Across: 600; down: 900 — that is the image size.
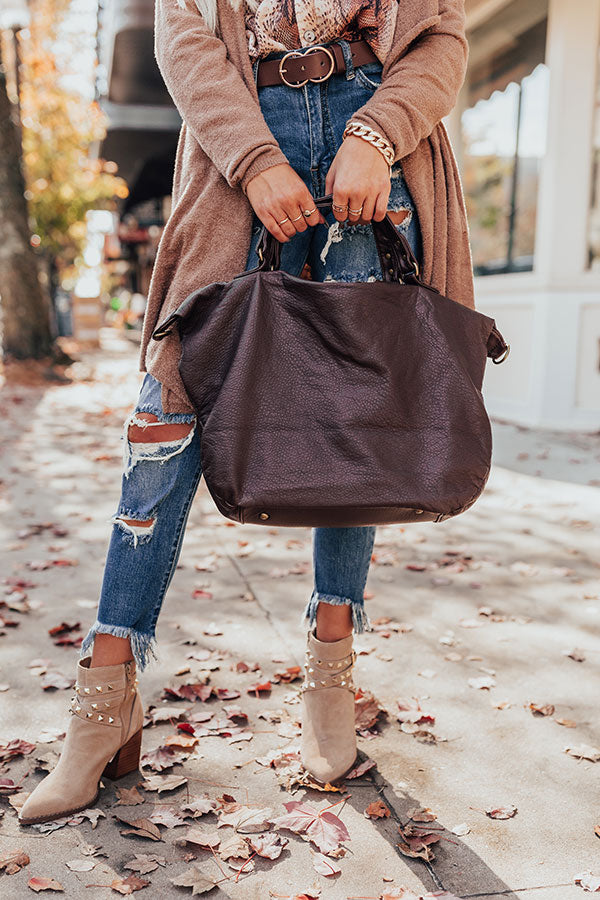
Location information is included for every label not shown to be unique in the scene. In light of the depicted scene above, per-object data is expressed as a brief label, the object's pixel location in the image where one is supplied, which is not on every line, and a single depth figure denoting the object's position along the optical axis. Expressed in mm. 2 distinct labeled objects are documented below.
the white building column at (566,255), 6273
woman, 1560
